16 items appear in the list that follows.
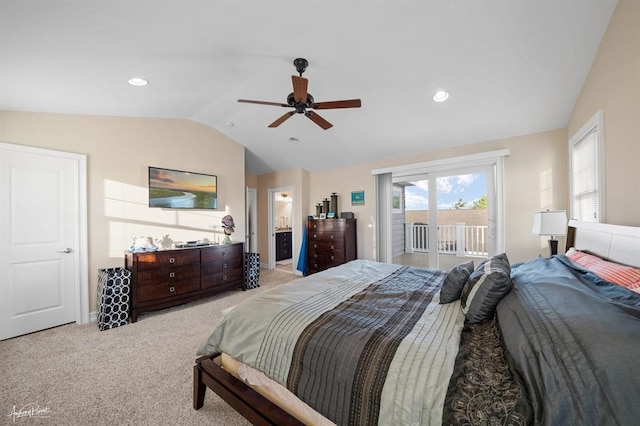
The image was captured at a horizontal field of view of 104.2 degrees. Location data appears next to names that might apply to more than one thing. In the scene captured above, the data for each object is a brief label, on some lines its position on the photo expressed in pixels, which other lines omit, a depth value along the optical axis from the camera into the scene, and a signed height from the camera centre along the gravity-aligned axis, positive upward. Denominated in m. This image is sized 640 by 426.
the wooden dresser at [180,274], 3.16 -0.84
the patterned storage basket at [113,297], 2.89 -0.96
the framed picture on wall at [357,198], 5.07 +0.32
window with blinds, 2.20 +0.40
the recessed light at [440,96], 2.97 +1.42
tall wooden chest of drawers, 4.85 -0.59
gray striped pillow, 1.34 -0.45
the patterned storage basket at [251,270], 4.43 -1.00
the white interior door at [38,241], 2.66 -0.26
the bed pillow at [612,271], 1.28 -0.36
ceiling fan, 2.24 +1.11
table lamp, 2.58 -0.15
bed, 0.77 -0.60
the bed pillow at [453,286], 1.64 -0.49
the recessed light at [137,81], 2.59 +1.44
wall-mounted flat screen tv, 3.72 +0.42
